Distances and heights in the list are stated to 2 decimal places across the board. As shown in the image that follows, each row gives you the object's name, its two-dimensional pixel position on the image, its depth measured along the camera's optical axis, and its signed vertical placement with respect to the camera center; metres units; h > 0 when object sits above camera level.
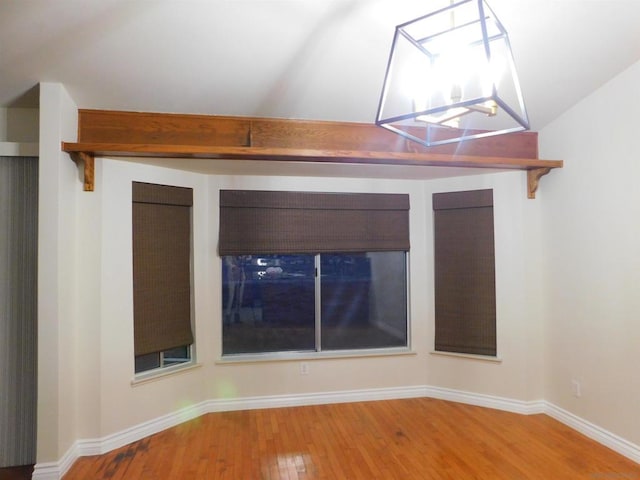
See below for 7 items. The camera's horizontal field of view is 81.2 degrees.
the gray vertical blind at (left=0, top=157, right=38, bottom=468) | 2.70 -0.42
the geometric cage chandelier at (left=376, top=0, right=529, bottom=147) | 1.14 +0.64
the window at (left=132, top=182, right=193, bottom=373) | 3.05 -0.23
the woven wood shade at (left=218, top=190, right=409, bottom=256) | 3.54 +0.25
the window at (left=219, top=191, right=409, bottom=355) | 3.58 -0.22
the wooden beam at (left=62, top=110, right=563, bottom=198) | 2.70 +0.85
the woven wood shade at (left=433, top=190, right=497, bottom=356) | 3.56 -0.27
